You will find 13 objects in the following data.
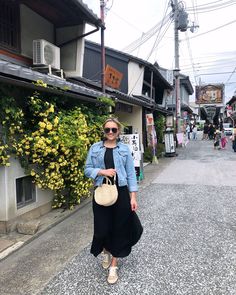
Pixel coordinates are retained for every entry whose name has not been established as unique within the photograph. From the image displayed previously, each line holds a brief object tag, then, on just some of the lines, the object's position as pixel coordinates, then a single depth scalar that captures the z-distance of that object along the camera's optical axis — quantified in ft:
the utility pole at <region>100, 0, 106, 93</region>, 21.99
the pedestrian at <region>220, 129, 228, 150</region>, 55.74
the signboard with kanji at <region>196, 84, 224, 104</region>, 149.44
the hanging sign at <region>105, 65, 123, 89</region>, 34.18
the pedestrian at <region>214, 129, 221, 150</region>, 55.79
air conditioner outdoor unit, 19.18
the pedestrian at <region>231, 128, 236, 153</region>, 48.63
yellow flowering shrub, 12.86
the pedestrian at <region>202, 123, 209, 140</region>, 83.05
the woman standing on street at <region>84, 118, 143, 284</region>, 9.24
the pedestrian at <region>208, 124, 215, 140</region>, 80.65
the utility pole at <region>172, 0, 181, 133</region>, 50.53
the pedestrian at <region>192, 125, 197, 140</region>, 89.62
